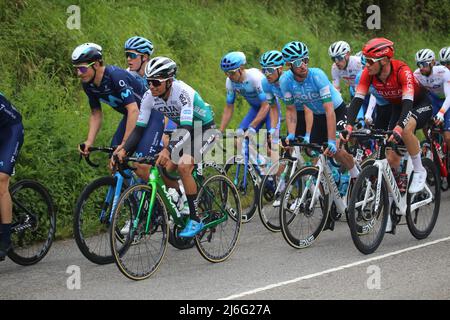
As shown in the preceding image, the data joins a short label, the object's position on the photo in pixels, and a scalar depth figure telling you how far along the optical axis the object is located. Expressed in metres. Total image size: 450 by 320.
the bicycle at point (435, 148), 12.90
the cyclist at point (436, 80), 12.87
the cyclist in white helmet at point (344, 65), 13.95
